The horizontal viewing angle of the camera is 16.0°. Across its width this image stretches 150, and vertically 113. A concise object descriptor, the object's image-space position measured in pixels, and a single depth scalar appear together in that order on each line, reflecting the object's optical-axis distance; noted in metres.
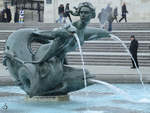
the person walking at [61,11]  33.25
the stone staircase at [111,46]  21.89
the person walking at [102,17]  32.08
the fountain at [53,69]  9.71
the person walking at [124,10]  32.53
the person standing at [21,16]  34.88
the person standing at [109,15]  28.30
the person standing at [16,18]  35.79
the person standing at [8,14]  34.59
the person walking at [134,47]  20.12
